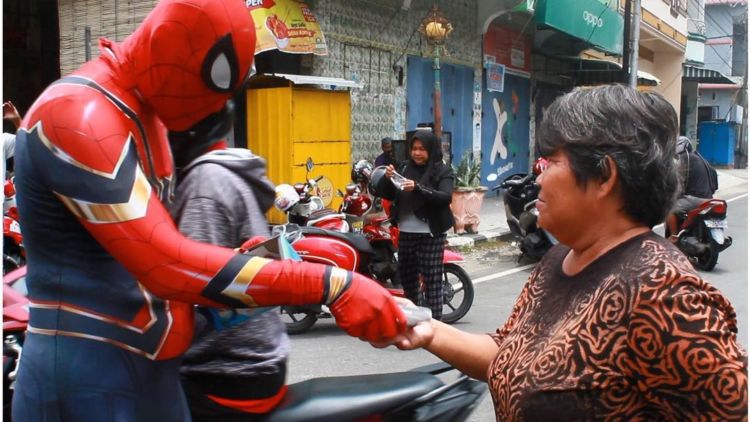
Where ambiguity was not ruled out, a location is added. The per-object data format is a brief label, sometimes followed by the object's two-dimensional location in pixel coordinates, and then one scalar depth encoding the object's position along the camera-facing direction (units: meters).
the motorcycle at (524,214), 8.29
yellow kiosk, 9.38
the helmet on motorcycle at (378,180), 5.59
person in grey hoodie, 1.90
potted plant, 10.04
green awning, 13.80
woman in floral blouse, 1.26
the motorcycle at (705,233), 8.15
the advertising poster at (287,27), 9.24
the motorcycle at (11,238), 5.91
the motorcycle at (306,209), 6.18
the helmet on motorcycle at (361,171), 7.30
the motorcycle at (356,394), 2.00
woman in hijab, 5.42
